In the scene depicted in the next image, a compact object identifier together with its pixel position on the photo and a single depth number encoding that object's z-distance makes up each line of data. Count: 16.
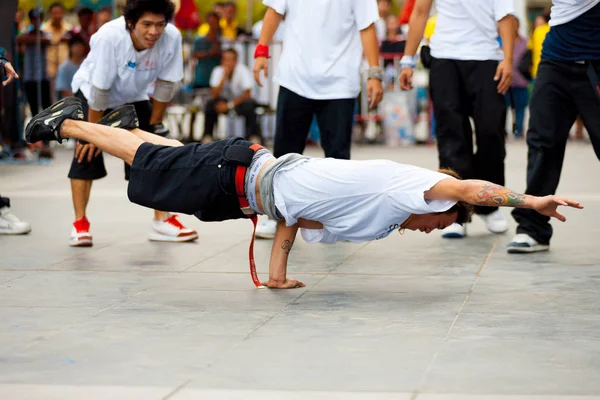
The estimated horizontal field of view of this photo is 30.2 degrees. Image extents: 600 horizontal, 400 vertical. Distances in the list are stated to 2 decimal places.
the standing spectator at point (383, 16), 16.92
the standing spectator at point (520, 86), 18.08
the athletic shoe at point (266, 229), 7.66
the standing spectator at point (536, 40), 17.92
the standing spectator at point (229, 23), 18.34
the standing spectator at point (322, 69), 7.61
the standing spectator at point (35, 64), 15.16
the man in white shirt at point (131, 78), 7.00
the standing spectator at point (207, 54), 16.94
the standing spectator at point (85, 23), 16.28
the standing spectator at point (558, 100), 6.60
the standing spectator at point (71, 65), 15.43
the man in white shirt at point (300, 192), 5.25
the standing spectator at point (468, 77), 7.59
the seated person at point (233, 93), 16.28
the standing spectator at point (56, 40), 16.52
